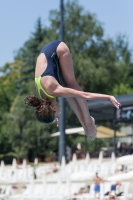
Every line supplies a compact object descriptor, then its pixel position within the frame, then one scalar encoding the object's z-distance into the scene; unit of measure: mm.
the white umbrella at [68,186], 20873
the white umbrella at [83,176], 21594
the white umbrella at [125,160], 15833
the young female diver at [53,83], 7793
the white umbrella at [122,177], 17078
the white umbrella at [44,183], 22339
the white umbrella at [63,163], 27644
